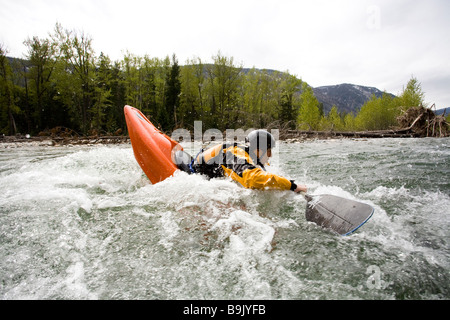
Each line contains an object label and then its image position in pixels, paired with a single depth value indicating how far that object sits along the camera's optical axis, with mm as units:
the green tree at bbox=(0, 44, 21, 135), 22806
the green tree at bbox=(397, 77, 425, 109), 27672
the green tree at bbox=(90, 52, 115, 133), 24516
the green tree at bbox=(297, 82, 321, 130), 31328
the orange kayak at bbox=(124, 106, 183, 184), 4082
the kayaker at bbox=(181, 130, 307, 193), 3029
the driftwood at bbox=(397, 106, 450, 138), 12148
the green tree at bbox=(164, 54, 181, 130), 30598
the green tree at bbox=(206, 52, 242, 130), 31656
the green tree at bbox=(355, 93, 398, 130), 31641
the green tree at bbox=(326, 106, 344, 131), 34494
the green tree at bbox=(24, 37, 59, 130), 23891
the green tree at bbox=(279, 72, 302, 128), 28609
